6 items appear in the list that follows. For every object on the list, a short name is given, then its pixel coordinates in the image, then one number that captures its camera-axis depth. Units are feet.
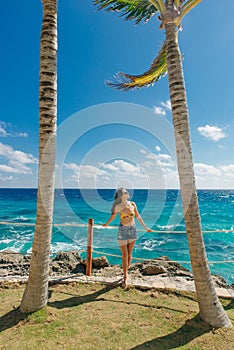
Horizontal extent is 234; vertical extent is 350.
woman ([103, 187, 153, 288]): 15.34
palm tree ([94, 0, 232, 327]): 11.01
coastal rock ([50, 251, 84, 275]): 26.78
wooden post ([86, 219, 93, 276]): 17.72
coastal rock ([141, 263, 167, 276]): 21.79
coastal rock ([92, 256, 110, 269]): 26.86
